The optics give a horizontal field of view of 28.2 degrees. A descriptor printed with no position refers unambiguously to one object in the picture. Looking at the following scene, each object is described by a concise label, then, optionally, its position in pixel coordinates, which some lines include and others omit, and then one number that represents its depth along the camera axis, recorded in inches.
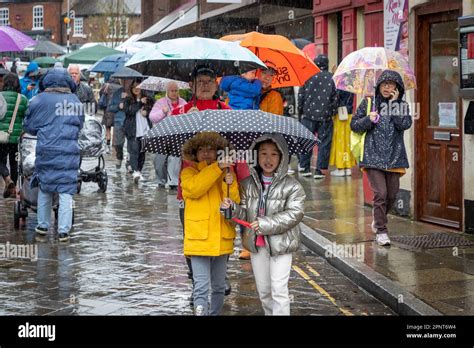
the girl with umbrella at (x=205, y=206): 260.4
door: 451.2
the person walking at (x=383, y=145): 404.8
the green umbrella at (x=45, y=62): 1302.9
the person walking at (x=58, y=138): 422.9
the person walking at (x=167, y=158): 554.6
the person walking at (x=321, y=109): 660.1
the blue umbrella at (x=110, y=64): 810.2
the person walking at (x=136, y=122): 664.4
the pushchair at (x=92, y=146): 569.4
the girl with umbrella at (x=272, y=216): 259.9
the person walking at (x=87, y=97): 732.7
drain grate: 408.6
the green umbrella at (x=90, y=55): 1093.8
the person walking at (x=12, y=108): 520.7
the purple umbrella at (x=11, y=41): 572.4
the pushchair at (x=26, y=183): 453.1
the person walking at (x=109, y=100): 778.8
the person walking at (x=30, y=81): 695.1
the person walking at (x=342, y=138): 661.9
